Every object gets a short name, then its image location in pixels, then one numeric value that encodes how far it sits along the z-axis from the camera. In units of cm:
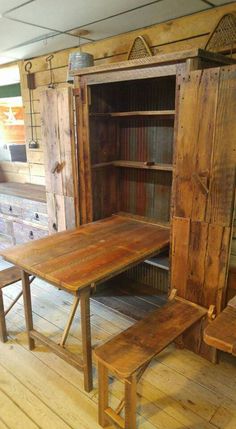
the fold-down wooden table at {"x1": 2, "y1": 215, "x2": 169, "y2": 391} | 160
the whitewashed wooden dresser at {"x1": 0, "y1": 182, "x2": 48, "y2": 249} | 320
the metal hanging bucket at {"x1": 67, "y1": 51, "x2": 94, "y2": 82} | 250
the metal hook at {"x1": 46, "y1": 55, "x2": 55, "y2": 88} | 323
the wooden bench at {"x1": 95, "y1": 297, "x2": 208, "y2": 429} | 138
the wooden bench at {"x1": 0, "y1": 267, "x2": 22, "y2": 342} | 214
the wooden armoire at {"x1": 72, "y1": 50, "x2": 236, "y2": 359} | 166
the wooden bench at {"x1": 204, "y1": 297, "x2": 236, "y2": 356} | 122
